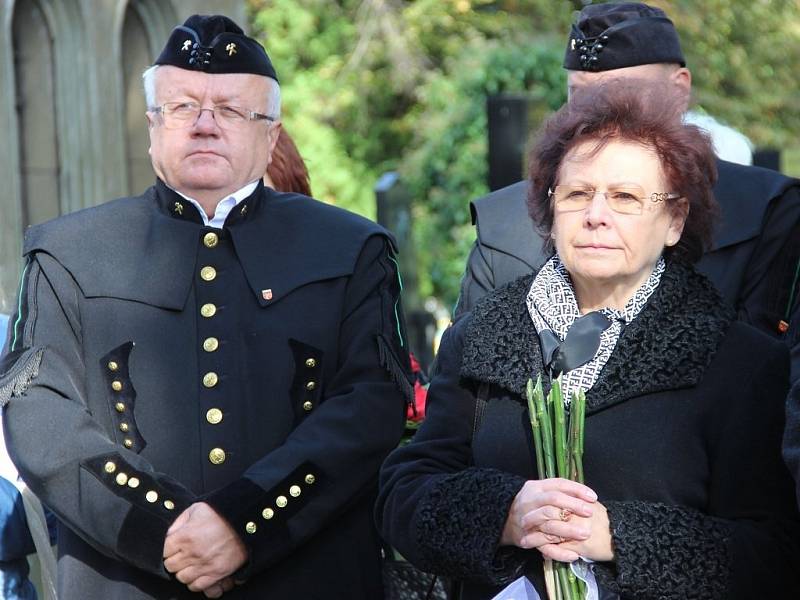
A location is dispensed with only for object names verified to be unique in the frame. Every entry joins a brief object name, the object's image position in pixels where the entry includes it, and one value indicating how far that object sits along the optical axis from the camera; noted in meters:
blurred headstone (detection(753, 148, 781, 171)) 23.42
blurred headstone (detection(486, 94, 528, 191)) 18.80
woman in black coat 6.30
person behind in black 8.37
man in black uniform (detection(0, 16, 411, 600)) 7.56
